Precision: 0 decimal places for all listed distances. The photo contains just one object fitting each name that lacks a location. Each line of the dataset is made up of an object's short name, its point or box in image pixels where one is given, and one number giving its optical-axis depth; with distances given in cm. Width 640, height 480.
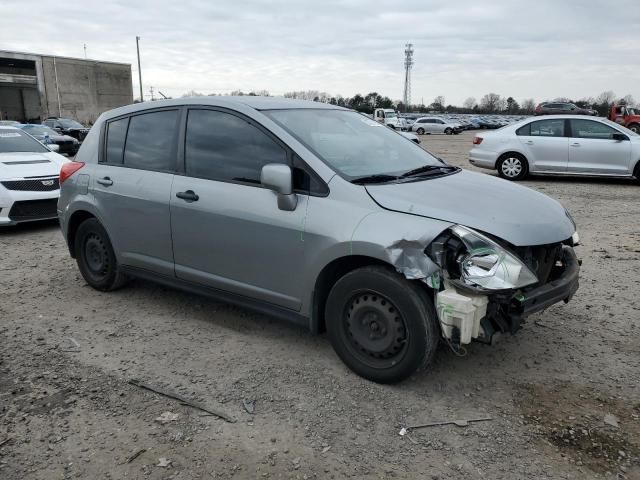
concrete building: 5709
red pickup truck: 3136
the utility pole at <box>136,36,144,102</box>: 5218
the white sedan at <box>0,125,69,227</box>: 757
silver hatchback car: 304
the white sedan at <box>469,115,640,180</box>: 1154
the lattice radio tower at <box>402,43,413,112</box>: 9231
